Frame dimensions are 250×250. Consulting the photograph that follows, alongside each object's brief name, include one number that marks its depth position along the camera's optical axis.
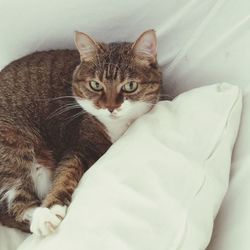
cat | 1.16
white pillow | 0.82
